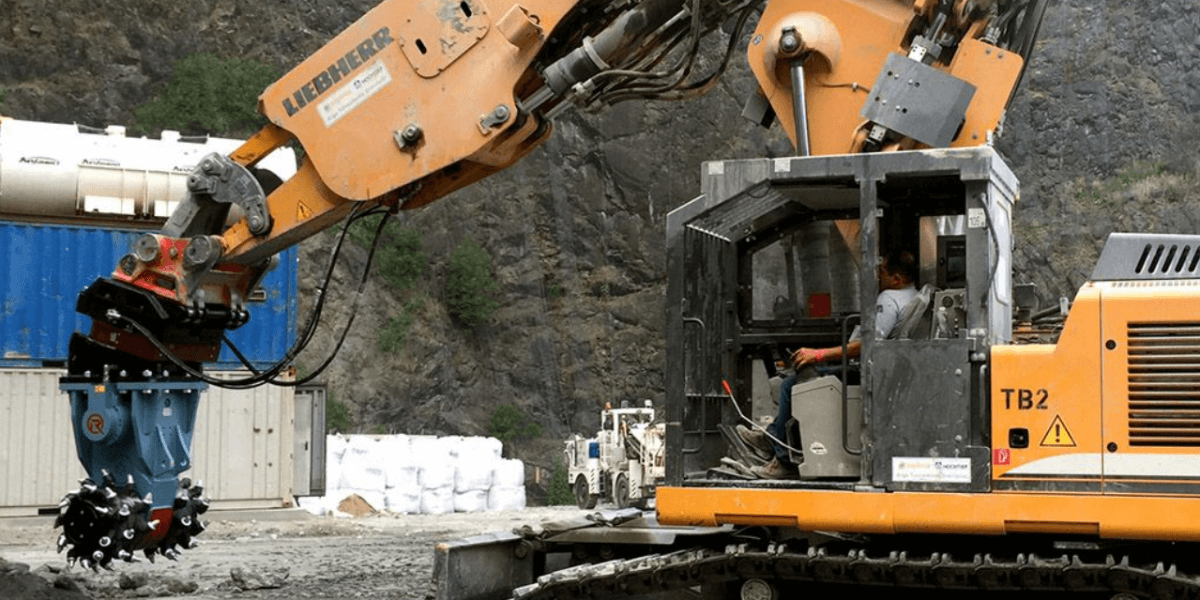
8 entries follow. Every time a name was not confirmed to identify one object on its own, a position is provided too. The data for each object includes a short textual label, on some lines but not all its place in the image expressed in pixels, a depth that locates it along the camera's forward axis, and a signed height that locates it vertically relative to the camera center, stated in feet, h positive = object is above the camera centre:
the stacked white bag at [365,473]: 83.76 -4.33
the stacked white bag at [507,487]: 91.81 -5.58
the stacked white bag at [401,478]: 84.89 -4.63
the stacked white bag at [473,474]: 88.89 -4.62
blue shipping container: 64.34 +4.88
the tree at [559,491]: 118.52 -7.51
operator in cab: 21.47 +0.72
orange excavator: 20.16 +1.27
